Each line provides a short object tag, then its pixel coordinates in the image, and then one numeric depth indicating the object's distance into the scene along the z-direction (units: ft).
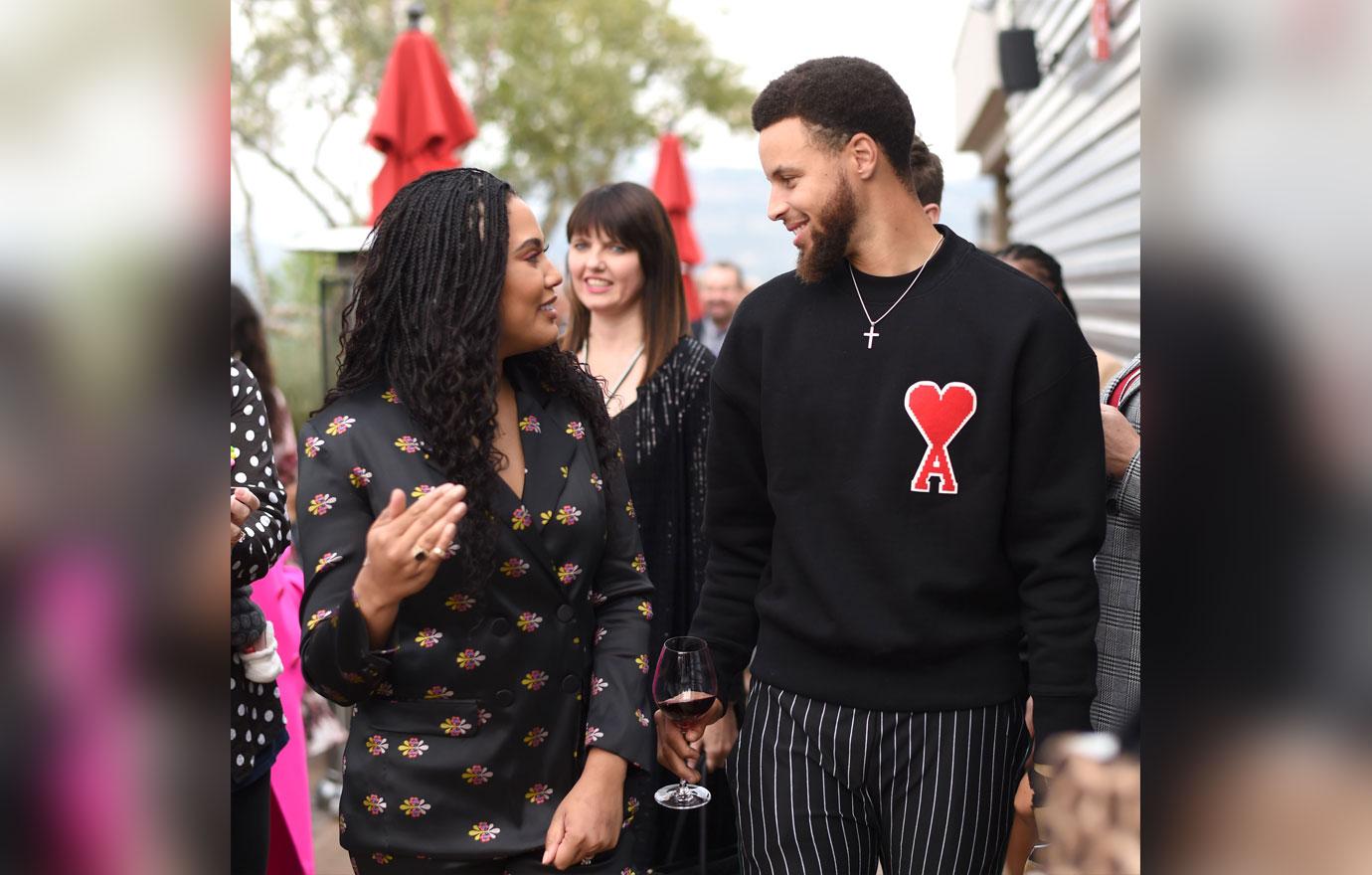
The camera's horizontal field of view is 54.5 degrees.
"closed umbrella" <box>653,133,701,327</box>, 36.06
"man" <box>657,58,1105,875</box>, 7.43
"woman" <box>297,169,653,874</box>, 6.66
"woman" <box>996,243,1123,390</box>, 14.38
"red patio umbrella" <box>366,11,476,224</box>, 22.48
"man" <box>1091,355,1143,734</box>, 7.36
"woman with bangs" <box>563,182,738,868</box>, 12.11
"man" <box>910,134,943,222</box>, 12.00
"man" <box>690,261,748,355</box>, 35.04
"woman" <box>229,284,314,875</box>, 10.74
